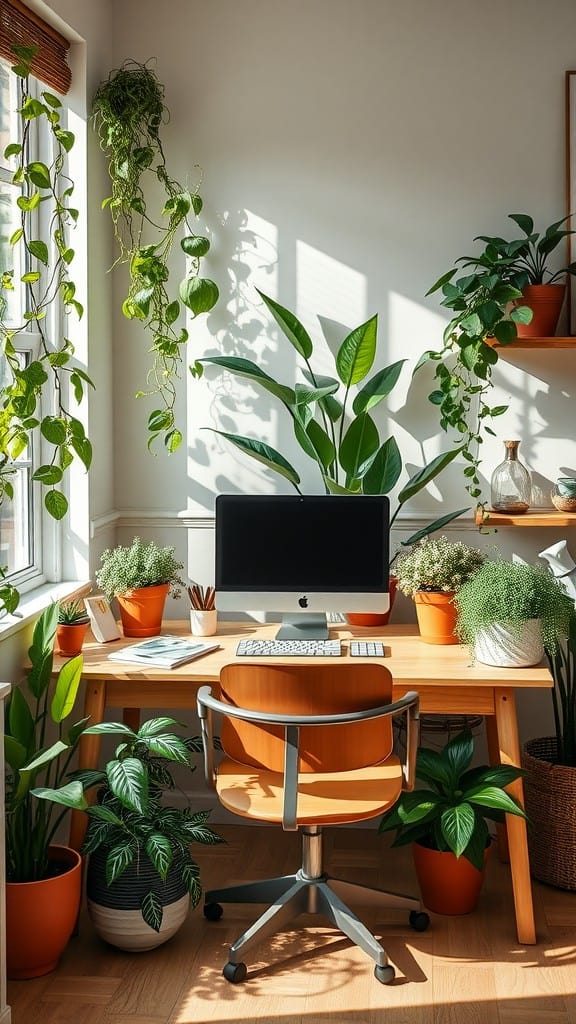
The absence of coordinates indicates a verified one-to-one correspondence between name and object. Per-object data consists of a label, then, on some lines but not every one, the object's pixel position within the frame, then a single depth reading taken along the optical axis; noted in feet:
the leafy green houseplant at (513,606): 9.62
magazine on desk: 9.88
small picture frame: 10.53
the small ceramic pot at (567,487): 11.09
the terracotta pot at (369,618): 11.41
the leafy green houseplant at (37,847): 8.59
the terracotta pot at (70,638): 10.02
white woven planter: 9.64
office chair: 8.40
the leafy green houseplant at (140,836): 8.67
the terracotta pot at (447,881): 9.82
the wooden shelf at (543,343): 10.81
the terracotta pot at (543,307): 10.92
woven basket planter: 10.42
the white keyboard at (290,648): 9.94
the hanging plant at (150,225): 11.24
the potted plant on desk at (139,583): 10.77
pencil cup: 10.89
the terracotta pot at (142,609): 10.81
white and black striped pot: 9.02
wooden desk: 9.48
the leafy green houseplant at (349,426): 11.29
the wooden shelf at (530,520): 10.94
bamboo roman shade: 9.30
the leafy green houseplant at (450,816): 9.49
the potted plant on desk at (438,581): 10.56
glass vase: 11.15
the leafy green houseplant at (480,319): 10.59
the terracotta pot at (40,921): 8.59
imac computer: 10.63
